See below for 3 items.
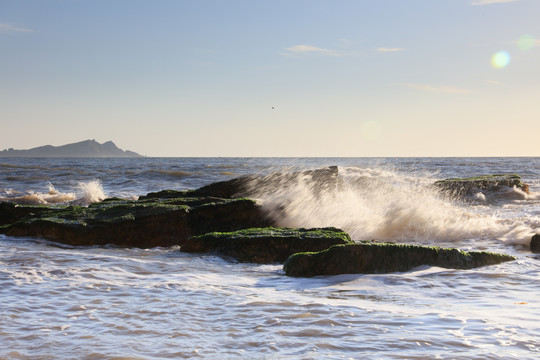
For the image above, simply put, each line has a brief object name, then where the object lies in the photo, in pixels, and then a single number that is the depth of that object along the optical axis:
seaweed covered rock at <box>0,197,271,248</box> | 7.40
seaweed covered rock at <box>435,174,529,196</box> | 15.10
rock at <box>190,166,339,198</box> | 9.71
